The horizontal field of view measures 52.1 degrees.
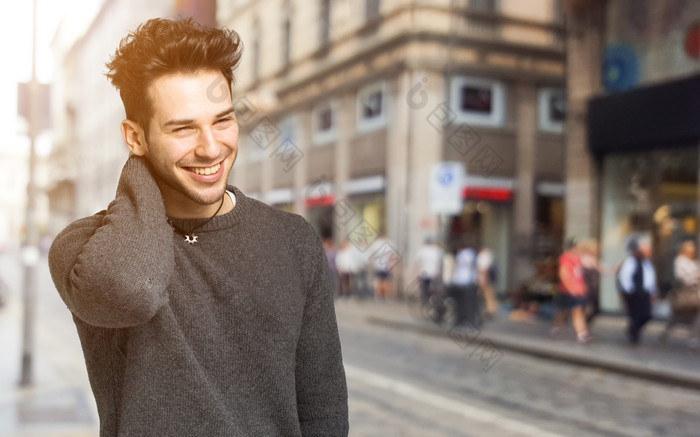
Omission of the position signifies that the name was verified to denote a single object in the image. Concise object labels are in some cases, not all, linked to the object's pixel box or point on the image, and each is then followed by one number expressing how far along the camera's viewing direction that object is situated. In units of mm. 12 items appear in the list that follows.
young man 1329
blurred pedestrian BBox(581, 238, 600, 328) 12430
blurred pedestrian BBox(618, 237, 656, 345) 11141
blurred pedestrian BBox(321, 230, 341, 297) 18281
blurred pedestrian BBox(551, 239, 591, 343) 11312
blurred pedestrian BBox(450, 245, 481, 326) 12859
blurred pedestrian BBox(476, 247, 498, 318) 15242
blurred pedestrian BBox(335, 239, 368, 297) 18562
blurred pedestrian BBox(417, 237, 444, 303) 15414
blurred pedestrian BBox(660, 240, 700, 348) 10766
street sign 12954
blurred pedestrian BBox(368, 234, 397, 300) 18203
